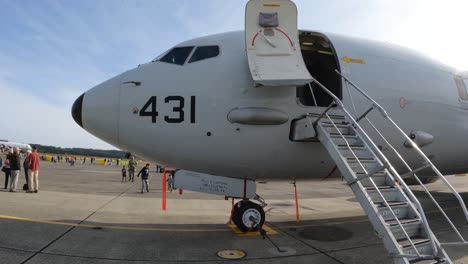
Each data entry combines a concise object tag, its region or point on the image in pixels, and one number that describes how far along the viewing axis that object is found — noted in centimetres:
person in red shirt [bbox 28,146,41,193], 1307
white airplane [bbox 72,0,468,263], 657
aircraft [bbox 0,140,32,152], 10337
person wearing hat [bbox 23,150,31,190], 1357
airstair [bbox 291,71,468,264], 450
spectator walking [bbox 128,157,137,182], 2500
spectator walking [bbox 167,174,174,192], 1693
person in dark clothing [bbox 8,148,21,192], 1330
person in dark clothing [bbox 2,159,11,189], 1480
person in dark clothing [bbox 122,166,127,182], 2428
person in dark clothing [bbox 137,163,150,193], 1739
